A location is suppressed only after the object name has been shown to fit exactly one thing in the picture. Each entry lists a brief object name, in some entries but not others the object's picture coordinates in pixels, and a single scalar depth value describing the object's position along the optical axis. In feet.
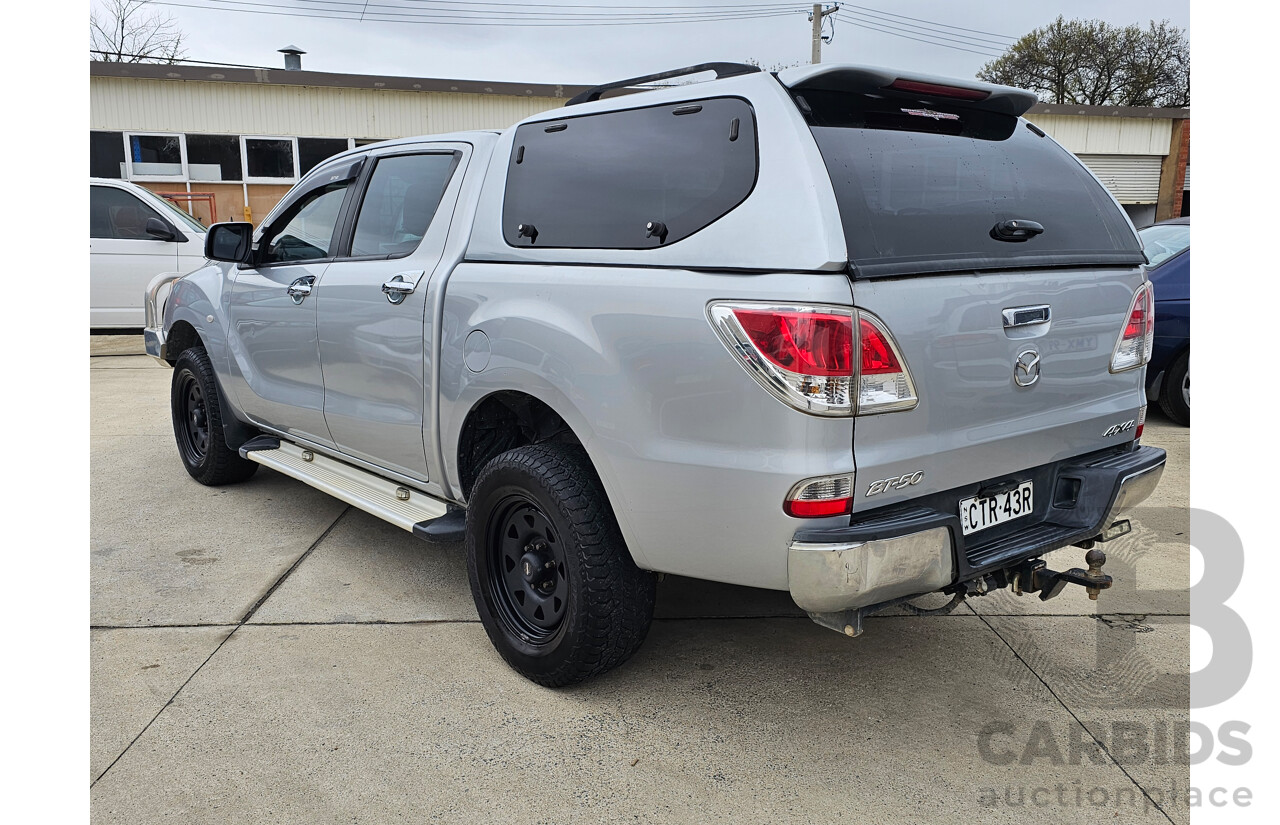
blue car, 22.12
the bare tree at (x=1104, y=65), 117.39
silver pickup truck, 7.92
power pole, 86.99
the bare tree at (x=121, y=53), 106.01
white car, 35.37
